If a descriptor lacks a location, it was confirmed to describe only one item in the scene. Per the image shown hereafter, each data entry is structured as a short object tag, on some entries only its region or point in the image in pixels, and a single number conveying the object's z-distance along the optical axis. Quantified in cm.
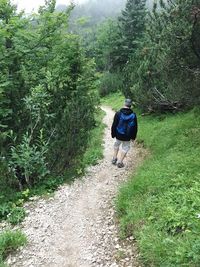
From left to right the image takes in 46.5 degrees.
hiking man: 720
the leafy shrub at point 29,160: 595
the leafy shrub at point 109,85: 2768
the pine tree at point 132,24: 2915
